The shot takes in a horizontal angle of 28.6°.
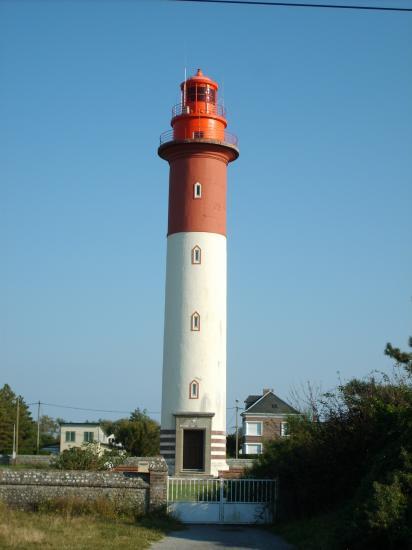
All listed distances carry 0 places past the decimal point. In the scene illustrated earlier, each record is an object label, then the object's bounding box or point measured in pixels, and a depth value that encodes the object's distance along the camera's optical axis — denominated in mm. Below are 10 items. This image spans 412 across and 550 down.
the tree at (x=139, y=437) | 48750
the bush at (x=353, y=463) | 13734
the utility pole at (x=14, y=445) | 50244
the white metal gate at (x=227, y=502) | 21234
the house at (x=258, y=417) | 59844
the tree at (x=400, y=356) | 20344
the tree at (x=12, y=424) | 62219
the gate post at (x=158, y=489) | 20312
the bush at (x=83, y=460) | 22859
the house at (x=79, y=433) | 65312
